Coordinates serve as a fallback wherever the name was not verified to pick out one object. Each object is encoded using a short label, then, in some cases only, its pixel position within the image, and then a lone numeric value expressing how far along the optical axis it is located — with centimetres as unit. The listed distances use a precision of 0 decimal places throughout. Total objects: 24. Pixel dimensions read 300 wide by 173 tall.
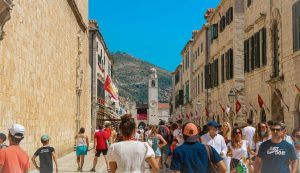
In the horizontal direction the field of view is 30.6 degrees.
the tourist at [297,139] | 906
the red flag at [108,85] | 4021
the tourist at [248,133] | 1335
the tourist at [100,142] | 1764
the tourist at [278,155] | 757
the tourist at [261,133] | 1108
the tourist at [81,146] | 1736
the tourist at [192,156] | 612
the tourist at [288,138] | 958
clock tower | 13788
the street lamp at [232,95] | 2722
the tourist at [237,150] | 1005
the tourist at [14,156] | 616
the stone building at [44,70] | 1338
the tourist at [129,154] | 573
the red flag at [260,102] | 2248
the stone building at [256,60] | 1938
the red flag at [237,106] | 2588
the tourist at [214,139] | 979
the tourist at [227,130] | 1148
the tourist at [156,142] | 1653
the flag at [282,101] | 1978
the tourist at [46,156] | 988
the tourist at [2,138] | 782
